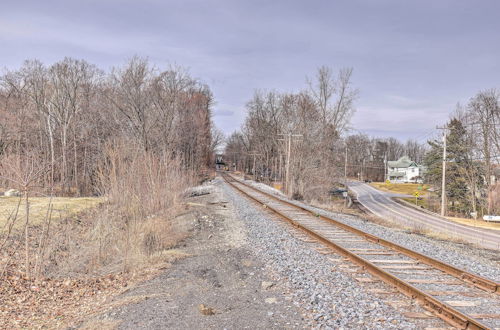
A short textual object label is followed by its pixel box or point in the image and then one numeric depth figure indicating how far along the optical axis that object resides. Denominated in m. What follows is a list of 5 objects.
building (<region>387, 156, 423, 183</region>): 127.62
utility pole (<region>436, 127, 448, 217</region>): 38.77
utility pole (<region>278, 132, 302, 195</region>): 36.53
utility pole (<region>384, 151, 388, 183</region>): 122.76
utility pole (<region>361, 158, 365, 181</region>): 130.56
